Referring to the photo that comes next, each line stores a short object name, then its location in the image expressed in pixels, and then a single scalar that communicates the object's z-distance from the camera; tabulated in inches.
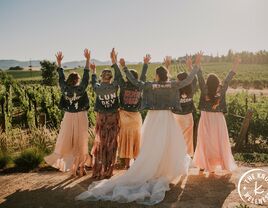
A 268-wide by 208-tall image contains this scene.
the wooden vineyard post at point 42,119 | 472.3
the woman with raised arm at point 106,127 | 283.3
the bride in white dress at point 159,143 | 257.1
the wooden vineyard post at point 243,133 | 403.5
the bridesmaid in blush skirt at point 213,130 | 285.7
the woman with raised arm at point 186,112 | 301.9
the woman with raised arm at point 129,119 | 294.4
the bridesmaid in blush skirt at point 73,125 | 286.2
